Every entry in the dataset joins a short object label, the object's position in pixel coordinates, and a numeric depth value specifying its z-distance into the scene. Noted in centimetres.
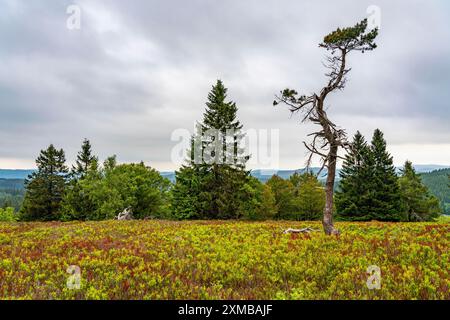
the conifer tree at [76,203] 4738
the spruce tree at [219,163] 3688
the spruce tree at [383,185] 4584
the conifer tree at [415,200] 5266
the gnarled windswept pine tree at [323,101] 1384
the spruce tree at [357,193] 4656
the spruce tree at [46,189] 5312
